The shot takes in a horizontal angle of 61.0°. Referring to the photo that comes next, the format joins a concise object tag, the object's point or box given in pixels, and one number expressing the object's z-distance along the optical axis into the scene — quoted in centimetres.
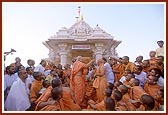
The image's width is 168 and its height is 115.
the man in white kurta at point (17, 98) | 208
